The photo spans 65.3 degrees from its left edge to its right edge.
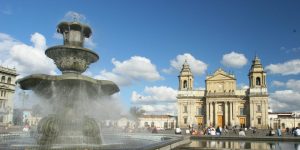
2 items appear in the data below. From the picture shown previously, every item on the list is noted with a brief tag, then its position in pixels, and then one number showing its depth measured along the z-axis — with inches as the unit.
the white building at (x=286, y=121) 2263.6
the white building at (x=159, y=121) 2335.8
